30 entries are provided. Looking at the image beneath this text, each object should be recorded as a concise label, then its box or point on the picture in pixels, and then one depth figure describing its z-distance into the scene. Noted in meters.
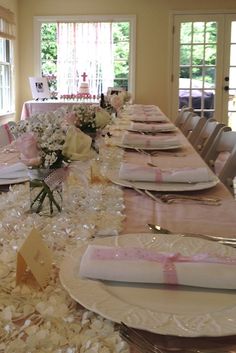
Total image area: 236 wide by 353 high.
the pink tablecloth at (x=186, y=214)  1.01
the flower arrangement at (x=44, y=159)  1.01
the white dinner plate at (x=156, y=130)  2.82
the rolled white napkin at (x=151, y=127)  2.87
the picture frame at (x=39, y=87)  6.68
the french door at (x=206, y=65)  7.04
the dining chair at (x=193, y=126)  3.21
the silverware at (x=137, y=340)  0.53
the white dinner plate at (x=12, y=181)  1.38
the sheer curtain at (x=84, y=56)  7.12
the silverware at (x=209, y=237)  0.89
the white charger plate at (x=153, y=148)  2.11
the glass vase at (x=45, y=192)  1.05
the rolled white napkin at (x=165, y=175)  1.37
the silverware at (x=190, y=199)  1.22
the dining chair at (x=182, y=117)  4.33
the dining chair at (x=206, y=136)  2.62
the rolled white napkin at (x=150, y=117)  3.60
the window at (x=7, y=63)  6.52
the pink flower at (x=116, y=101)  3.43
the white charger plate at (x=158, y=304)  0.56
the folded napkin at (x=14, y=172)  1.43
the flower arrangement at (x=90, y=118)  1.86
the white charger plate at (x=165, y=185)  1.32
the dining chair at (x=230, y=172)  1.91
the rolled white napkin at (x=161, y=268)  0.67
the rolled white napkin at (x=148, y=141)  2.16
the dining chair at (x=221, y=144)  2.29
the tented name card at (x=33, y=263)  0.71
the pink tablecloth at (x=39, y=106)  6.23
